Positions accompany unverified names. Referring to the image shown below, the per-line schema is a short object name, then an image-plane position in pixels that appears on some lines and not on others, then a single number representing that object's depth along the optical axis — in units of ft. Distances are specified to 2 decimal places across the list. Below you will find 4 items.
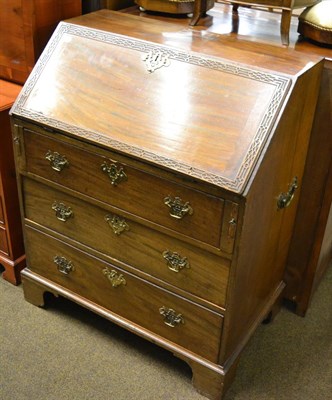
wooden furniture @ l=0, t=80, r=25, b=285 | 6.10
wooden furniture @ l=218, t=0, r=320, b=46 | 5.25
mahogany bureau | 4.58
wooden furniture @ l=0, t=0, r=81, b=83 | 5.93
